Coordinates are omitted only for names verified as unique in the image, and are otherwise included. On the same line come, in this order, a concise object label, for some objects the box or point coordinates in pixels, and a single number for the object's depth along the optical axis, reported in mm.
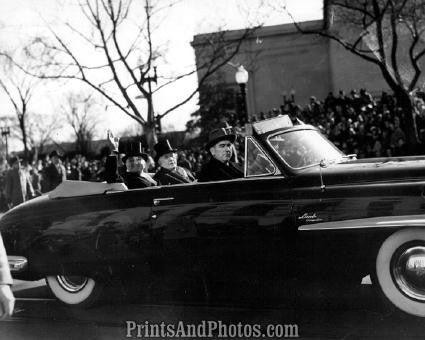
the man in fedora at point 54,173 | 13133
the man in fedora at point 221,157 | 5261
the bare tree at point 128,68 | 16436
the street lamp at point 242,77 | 14500
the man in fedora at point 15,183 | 13078
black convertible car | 4148
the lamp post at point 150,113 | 17188
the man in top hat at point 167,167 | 6098
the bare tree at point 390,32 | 13766
